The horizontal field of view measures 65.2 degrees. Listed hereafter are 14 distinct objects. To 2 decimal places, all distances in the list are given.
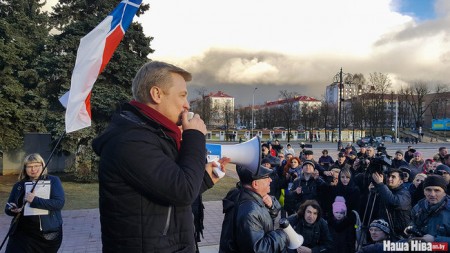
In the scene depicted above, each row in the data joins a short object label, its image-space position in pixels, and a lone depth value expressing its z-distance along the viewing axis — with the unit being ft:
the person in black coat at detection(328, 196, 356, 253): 19.02
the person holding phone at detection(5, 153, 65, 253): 12.97
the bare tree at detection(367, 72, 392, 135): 225.97
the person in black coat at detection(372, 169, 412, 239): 16.72
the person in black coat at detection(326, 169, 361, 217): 21.58
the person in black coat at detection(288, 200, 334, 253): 16.07
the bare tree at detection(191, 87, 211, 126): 241.70
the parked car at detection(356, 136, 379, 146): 40.19
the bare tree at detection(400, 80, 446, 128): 250.98
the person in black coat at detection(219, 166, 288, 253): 9.70
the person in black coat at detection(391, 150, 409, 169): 32.57
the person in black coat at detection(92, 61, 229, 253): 5.12
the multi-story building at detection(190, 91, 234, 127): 245.63
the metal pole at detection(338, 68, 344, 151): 85.31
